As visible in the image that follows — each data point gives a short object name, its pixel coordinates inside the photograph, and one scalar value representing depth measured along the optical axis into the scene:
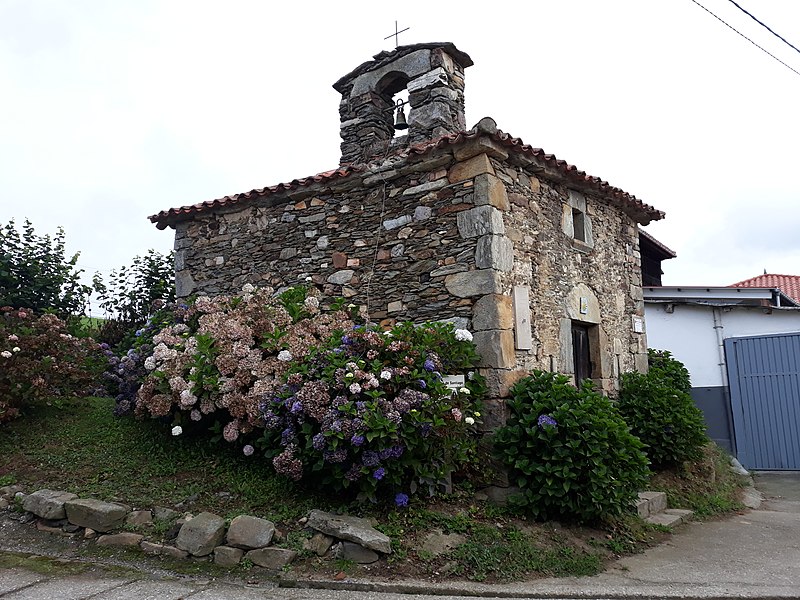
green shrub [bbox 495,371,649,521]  5.12
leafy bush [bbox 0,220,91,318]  9.47
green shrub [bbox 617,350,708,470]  7.30
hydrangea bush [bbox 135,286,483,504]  4.61
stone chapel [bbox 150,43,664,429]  6.06
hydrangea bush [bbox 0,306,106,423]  6.30
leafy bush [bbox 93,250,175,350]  9.90
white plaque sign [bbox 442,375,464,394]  5.52
